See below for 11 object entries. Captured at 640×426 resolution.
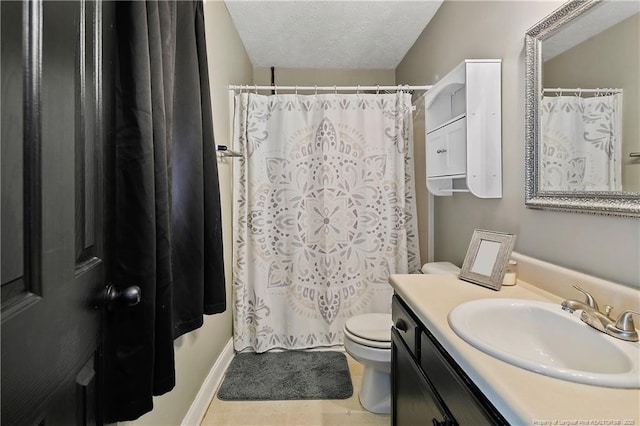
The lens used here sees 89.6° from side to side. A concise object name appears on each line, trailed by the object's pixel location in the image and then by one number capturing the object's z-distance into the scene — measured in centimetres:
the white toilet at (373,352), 163
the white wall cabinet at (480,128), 145
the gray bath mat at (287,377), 185
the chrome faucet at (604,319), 74
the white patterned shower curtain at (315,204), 222
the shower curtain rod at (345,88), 216
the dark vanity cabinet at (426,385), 68
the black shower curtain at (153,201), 76
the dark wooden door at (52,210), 42
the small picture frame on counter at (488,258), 118
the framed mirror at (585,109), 87
